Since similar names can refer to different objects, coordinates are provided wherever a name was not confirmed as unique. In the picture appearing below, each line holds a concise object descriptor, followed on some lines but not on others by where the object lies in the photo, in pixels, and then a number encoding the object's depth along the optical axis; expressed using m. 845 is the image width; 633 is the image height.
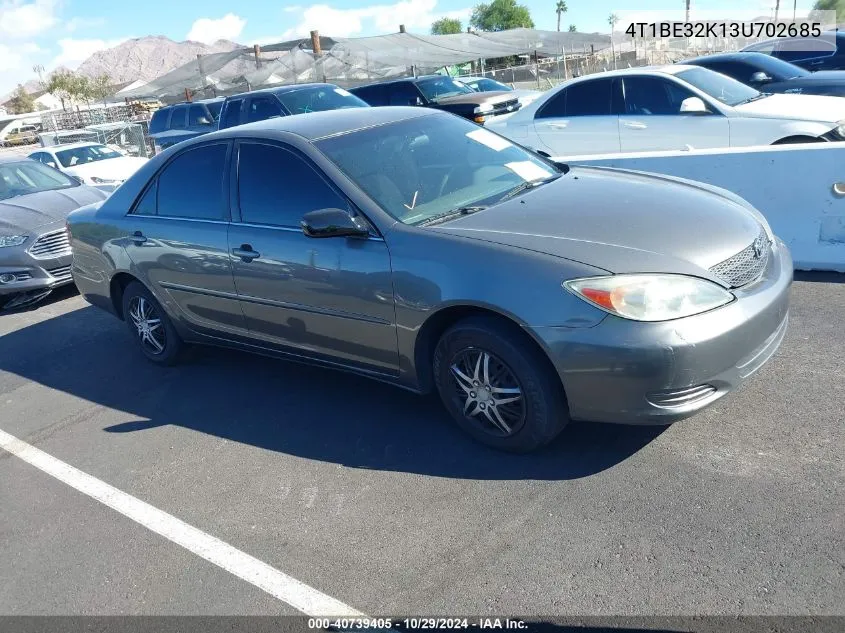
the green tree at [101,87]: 99.00
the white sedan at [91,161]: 13.02
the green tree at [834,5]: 47.79
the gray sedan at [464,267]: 3.34
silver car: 8.03
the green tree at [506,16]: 90.62
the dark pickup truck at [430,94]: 14.48
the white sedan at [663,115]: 7.89
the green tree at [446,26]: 96.70
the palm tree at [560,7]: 115.88
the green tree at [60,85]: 98.38
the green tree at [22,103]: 94.31
